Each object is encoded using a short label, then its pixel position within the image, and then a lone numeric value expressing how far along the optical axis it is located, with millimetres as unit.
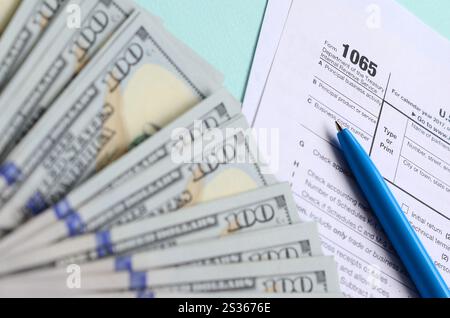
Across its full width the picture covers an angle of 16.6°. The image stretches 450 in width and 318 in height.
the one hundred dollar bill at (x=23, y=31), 617
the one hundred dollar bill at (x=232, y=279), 607
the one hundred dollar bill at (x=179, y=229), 606
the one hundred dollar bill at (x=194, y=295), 606
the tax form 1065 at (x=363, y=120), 668
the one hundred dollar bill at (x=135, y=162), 604
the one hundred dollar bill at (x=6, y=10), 621
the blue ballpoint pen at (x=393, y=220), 666
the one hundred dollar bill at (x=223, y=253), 608
